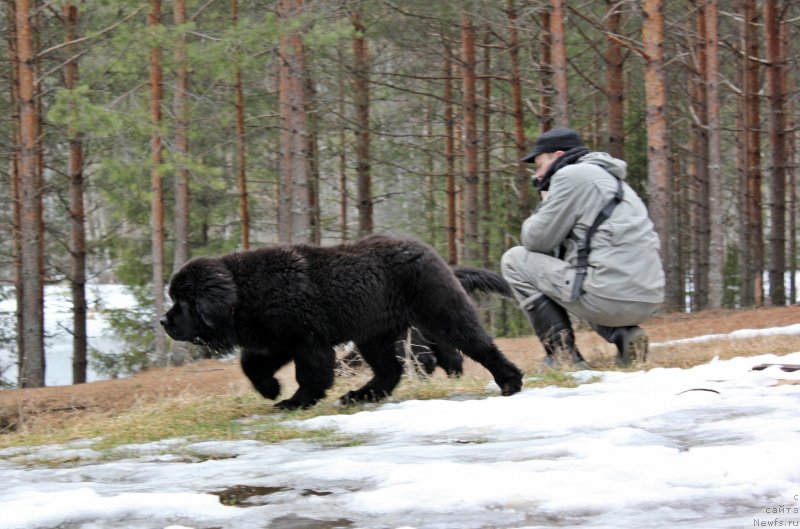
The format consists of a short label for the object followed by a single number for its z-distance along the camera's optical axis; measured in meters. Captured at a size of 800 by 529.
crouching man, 7.31
